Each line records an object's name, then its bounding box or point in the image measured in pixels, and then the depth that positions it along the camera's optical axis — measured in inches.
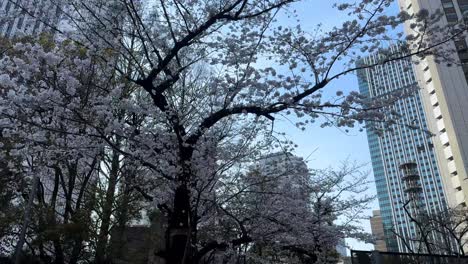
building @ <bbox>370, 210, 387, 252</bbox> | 1622.9
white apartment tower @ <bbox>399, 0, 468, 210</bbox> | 1445.6
